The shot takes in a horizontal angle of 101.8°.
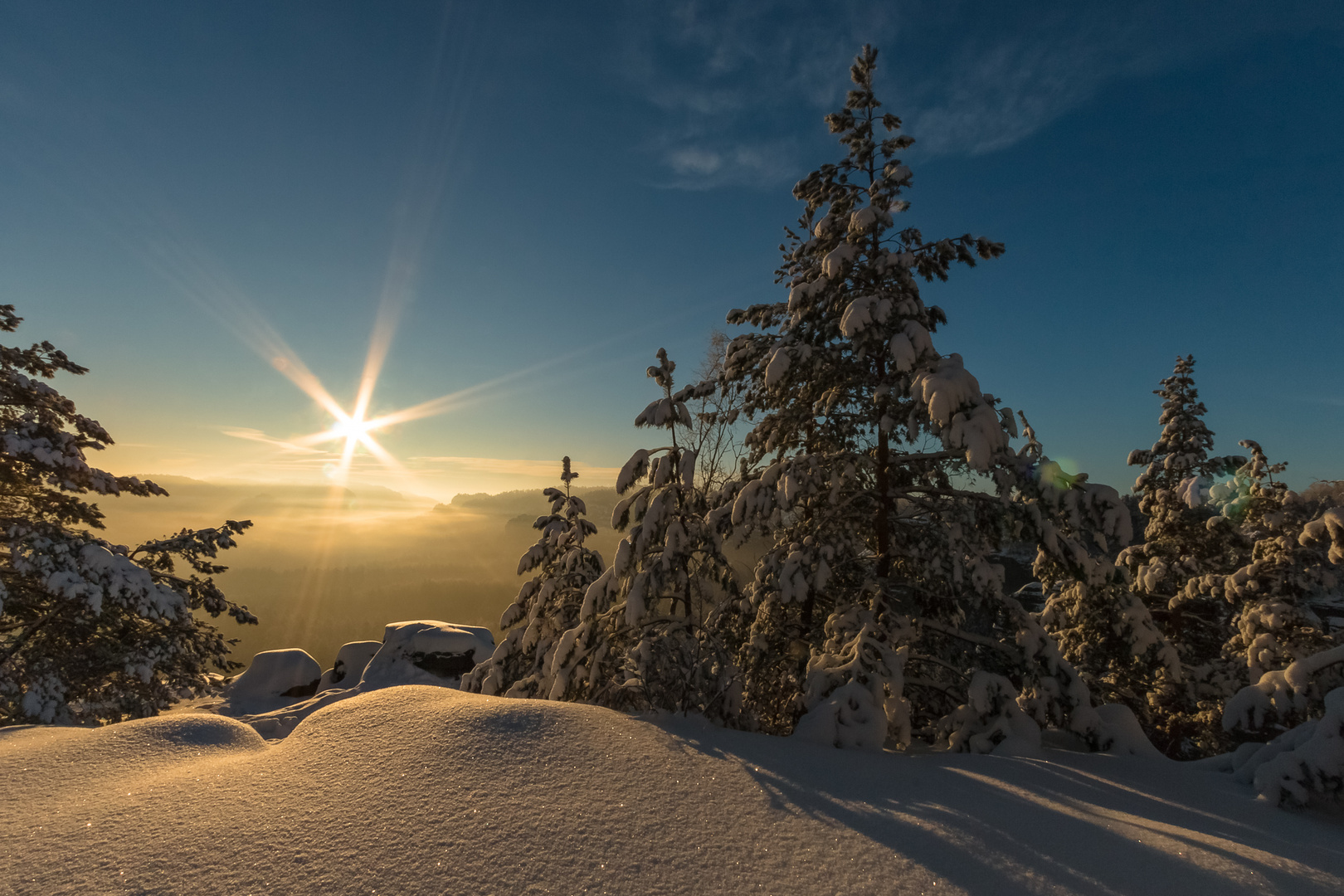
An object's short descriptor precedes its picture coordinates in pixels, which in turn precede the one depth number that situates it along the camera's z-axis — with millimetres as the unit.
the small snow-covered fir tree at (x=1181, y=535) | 14664
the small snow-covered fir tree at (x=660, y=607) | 5965
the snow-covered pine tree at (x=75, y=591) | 8773
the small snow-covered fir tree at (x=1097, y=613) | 6020
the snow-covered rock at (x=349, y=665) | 19875
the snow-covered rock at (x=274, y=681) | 18906
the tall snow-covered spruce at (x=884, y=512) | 5930
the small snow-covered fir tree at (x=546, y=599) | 10055
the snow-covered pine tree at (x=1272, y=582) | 10820
